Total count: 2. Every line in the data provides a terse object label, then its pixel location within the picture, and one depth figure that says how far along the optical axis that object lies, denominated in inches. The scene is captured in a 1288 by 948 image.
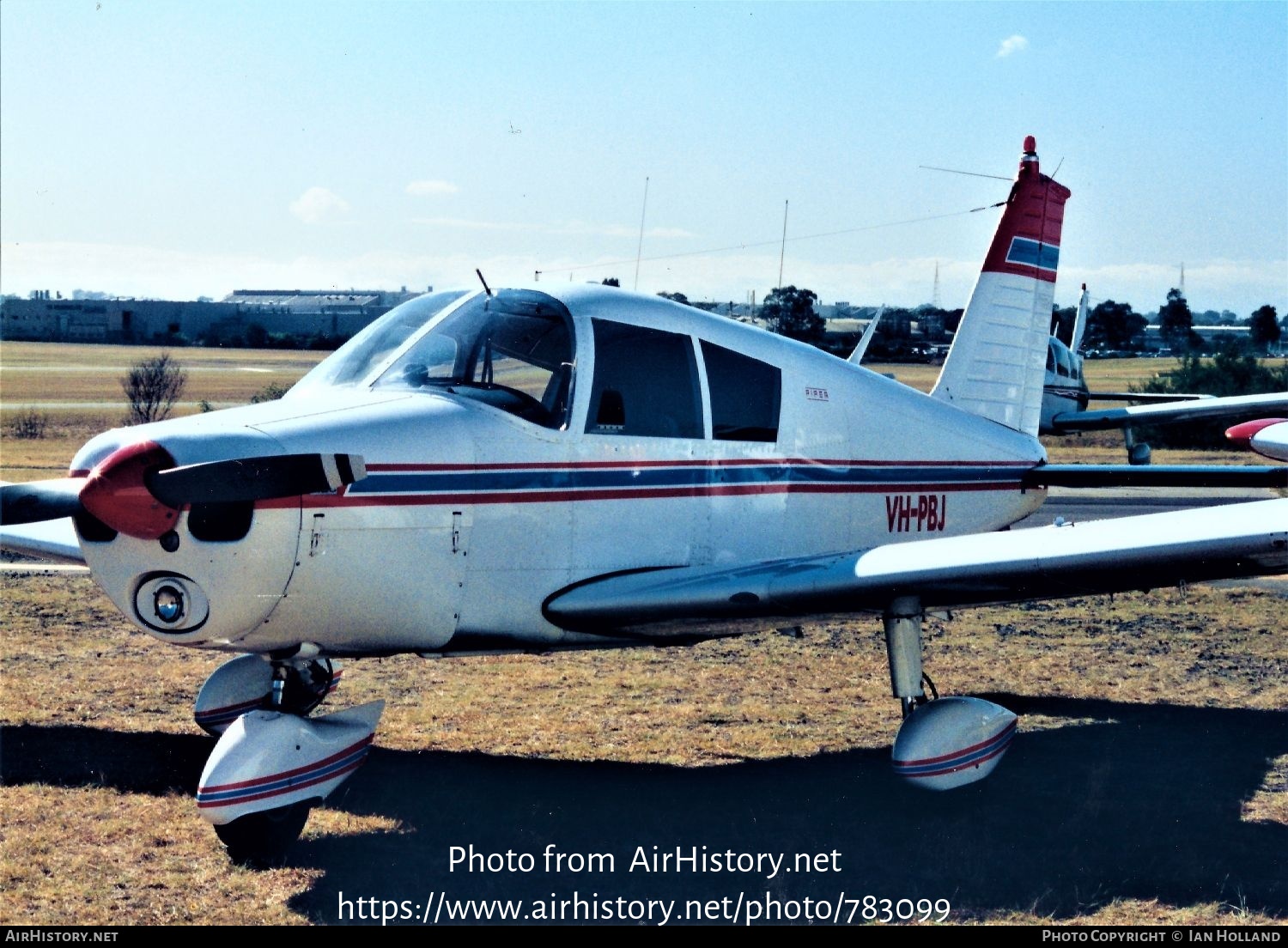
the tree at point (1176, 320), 4260.3
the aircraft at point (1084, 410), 1007.6
